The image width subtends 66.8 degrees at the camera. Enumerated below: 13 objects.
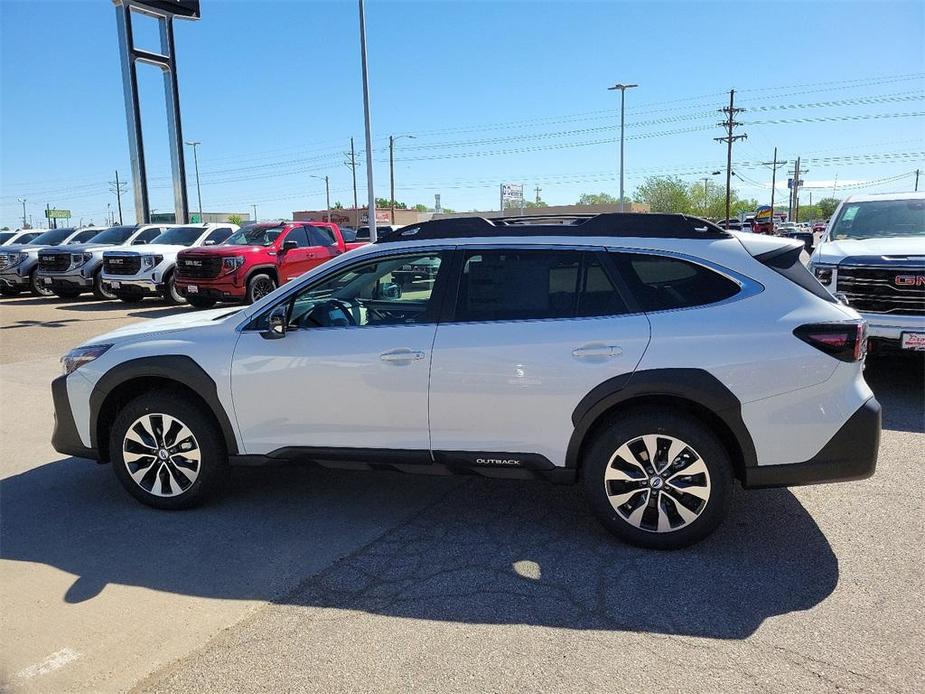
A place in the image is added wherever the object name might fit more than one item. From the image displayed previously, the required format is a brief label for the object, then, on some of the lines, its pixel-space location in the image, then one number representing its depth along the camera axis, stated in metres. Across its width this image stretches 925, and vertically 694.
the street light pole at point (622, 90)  44.72
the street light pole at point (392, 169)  64.44
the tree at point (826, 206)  149.25
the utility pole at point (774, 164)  94.81
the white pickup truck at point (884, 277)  6.73
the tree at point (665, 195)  89.19
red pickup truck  14.44
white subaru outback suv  3.56
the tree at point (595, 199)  107.75
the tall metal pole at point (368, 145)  21.66
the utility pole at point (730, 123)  60.16
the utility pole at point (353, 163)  79.07
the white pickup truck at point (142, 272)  16.08
